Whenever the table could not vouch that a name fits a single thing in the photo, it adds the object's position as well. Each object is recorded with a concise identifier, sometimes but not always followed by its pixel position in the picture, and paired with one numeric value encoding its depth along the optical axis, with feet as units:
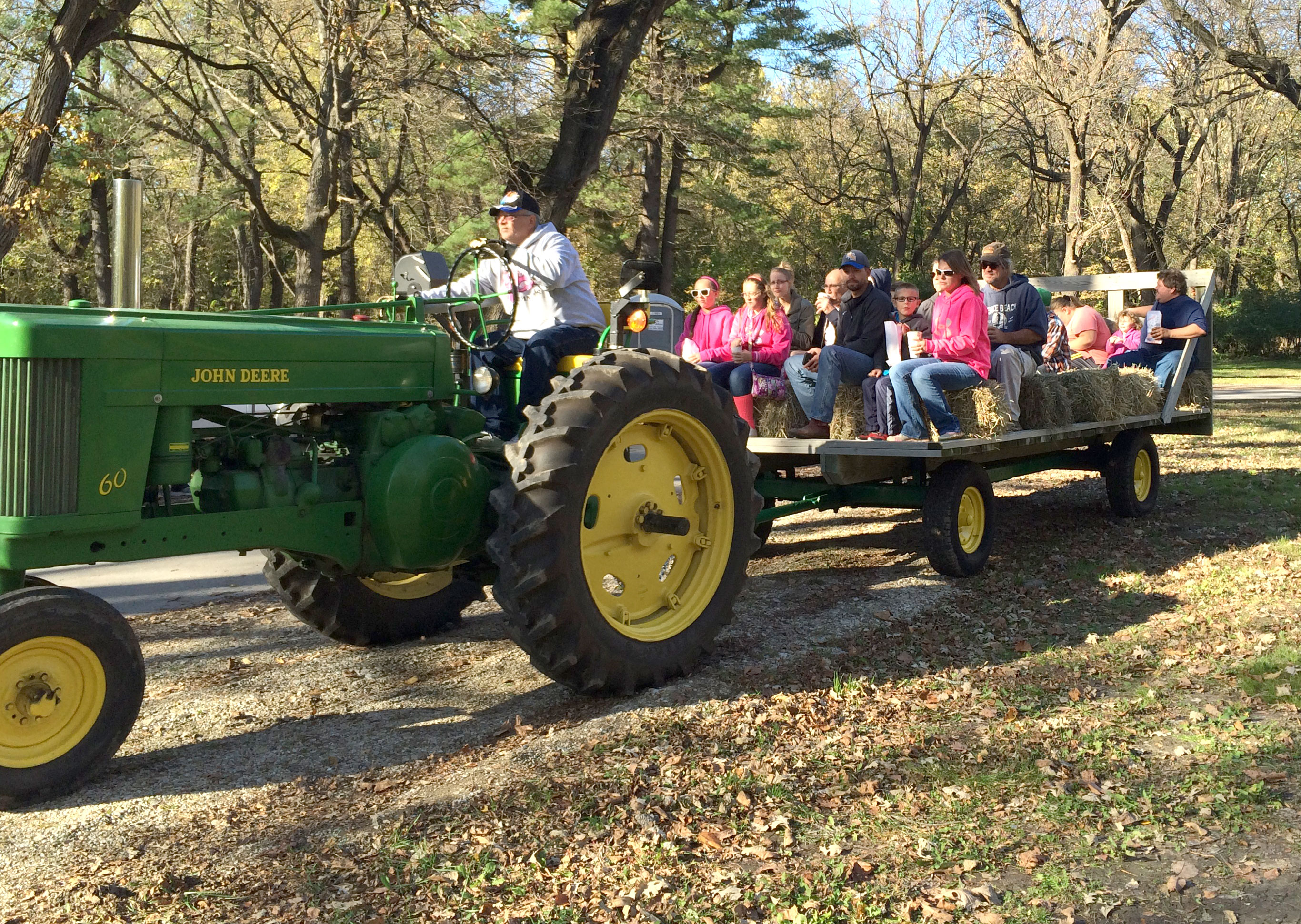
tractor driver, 18.16
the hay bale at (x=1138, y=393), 28.37
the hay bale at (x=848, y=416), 24.45
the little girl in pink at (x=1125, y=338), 35.06
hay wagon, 22.27
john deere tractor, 12.56
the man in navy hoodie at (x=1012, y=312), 26.66
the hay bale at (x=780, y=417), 25.04
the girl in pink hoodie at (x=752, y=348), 25.39
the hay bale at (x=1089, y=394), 27.02
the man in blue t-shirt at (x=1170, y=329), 31.14
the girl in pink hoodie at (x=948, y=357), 23.07
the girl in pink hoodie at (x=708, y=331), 26.23
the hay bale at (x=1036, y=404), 25.54
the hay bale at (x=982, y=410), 23.56
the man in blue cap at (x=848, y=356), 24.12
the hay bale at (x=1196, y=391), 32.09
